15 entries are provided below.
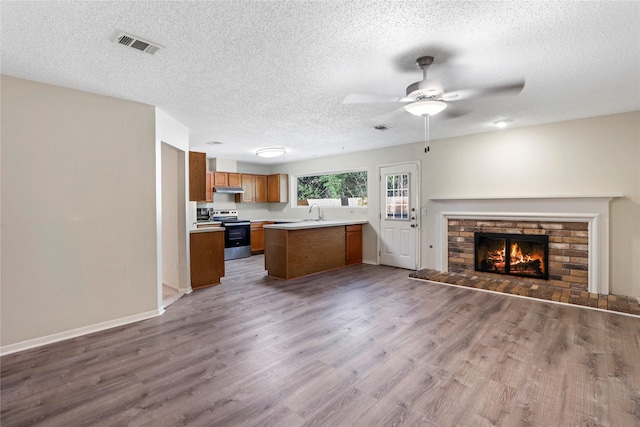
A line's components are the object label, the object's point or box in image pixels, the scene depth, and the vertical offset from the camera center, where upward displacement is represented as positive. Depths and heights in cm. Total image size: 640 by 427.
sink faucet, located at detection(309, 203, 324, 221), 749 -5
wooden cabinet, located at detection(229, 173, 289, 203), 809 +63
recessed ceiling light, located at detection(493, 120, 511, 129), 441 +129
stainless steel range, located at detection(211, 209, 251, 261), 723 -54
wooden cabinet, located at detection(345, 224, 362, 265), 631 -71
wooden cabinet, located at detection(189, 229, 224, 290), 463 -72
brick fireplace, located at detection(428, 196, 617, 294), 416 -32
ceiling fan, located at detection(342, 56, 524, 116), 258 +118
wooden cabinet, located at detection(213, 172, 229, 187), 741 +81
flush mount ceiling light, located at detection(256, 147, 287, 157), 600 +120
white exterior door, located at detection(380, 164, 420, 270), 596 -10
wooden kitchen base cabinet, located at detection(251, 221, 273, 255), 794 -69
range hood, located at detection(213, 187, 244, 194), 733 +54
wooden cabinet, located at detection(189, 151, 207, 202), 479 +56
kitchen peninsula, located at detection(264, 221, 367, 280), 518 -68
